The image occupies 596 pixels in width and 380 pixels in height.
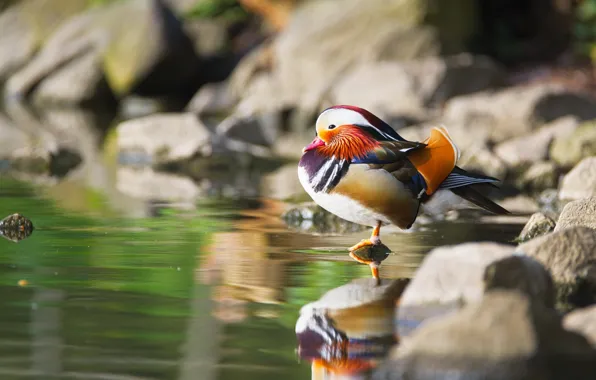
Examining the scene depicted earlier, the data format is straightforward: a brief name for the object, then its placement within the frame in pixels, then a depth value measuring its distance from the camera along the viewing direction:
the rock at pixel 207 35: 26.45
